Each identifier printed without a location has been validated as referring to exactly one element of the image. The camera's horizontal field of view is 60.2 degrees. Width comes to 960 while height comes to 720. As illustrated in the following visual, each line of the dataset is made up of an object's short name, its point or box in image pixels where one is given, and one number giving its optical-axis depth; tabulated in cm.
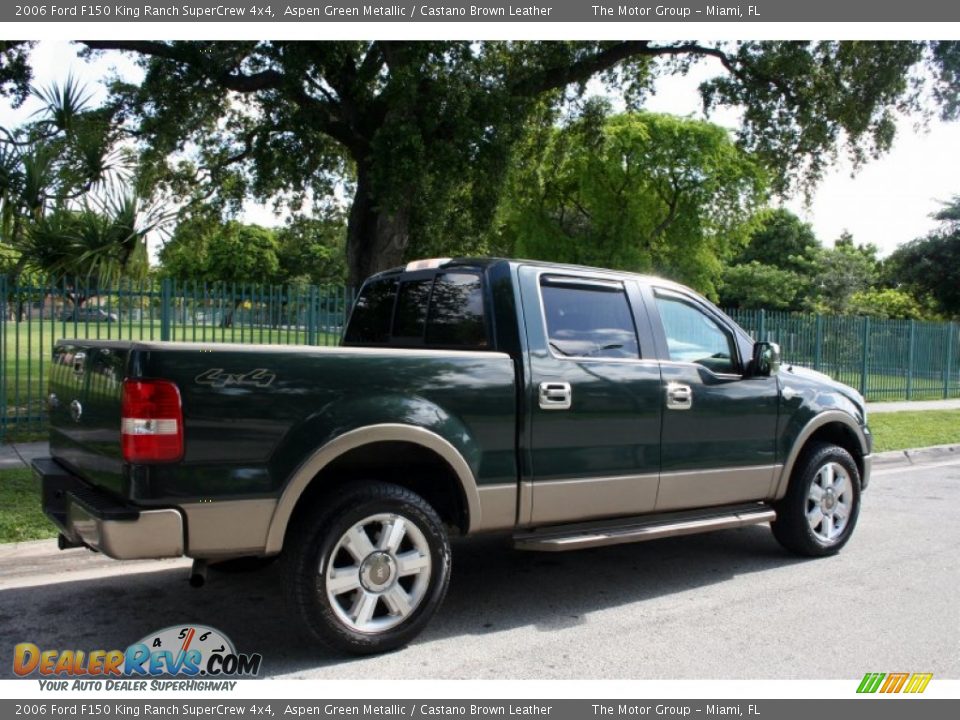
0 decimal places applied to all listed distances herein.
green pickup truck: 363
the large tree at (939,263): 3403
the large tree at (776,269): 5094
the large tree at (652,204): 3494
